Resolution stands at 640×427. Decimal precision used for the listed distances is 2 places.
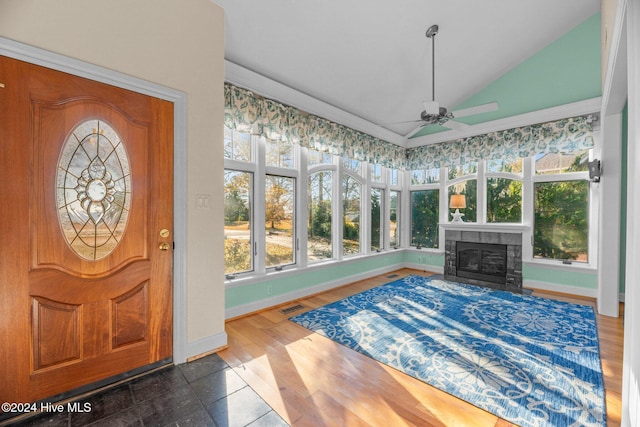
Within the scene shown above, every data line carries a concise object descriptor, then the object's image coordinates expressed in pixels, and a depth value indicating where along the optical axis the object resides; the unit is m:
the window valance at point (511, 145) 3.96
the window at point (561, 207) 4.06
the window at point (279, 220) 3.58
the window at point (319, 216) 4.12
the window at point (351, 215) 4.66
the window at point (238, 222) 3.19
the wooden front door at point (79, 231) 1.61
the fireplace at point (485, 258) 4.47
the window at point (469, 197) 5.04
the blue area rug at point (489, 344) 1.78
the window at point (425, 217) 5.56
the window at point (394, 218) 5.62
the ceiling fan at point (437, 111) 3.01
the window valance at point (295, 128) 3.06
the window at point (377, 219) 5.23
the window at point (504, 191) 4.61
